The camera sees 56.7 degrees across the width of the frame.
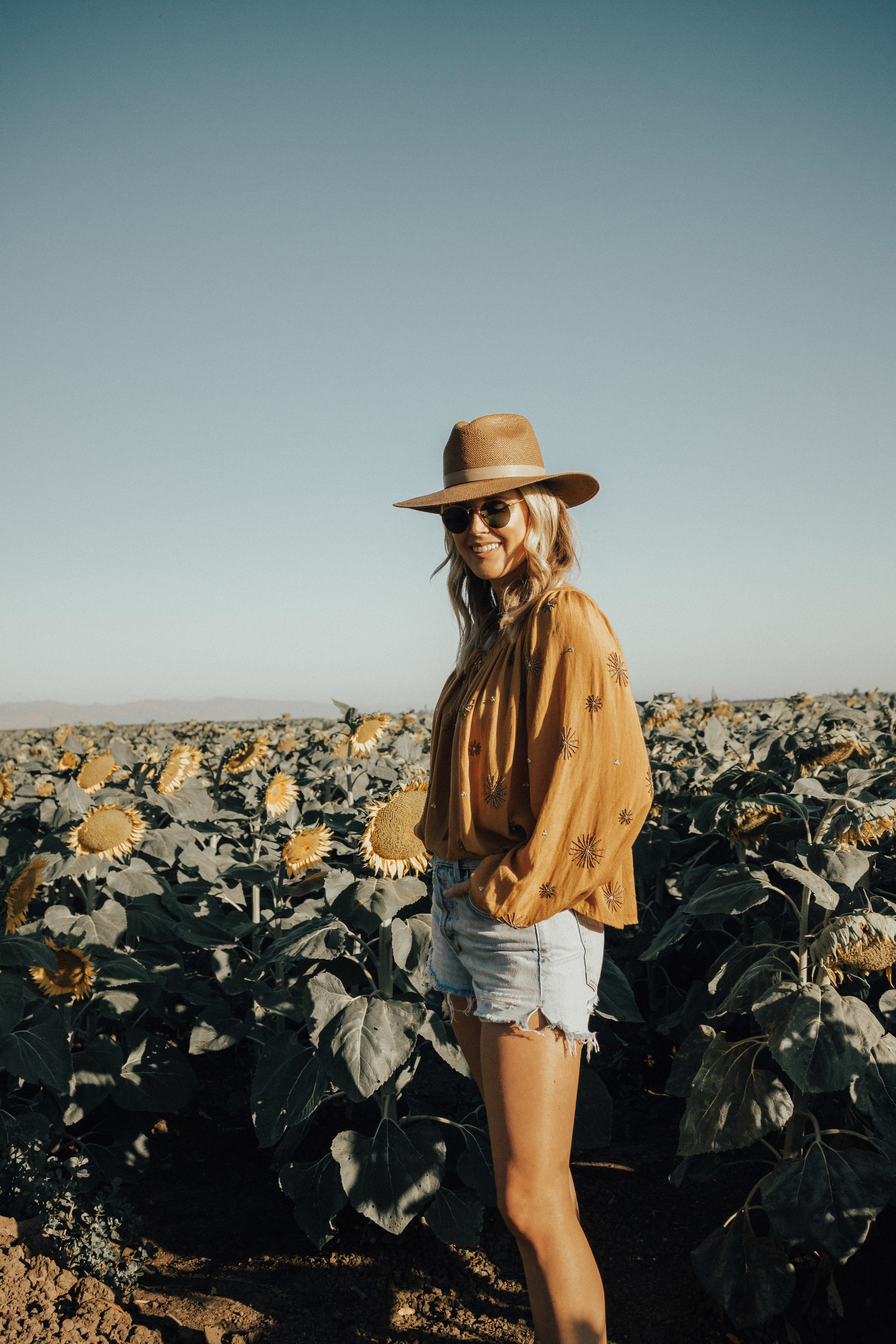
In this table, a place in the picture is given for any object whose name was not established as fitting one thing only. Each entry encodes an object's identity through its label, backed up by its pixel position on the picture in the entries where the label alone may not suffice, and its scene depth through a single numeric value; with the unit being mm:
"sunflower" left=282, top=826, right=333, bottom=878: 3141
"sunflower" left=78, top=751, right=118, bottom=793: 4184
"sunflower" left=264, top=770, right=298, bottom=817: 3982
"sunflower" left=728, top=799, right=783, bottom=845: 2828
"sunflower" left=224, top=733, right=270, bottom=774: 4902
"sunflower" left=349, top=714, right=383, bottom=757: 4805
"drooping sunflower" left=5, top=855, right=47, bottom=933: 3117
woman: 1811
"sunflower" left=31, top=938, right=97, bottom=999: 3275
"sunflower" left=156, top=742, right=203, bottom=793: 4363
